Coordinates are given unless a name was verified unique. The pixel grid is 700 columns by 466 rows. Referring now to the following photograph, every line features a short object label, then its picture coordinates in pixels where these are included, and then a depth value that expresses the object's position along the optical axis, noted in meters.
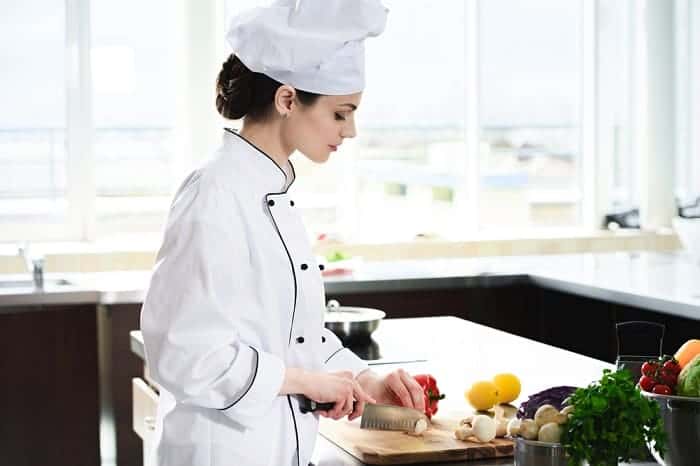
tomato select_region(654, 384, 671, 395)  3.67
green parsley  3.39
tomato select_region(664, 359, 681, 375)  3.72
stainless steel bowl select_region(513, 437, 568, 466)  3.49
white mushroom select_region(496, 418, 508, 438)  4.10
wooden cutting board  4.02
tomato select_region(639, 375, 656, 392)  3.70
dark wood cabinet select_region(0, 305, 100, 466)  6.96
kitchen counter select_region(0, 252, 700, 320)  6.50
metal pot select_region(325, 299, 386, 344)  5.58
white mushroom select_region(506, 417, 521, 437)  3.57
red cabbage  3.72
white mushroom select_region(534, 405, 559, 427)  3.51
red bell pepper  4.34
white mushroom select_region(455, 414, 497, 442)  4.06
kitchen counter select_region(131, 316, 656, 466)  4.64
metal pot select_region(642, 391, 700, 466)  3.62
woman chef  3.83
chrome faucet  7.43
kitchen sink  7.54
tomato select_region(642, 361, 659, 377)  3.73
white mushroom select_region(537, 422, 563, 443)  3.48
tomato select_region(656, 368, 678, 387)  3.71
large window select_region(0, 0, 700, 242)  11.08
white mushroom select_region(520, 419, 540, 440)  3.54
